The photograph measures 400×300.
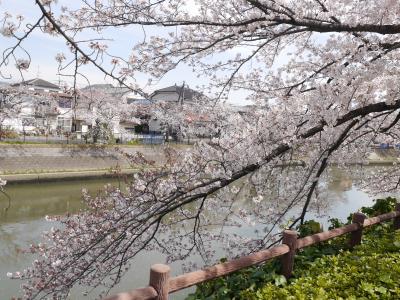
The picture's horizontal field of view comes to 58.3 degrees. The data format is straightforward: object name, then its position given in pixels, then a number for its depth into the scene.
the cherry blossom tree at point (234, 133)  3.59
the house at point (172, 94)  31.80
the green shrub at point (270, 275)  3.38
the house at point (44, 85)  31.79
